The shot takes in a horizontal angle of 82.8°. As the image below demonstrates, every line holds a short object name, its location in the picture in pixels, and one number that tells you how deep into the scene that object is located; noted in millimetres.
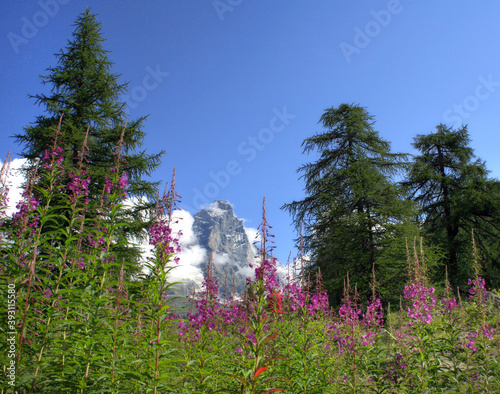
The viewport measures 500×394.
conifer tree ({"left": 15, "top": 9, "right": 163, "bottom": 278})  12062
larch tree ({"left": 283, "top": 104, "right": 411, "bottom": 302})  14977
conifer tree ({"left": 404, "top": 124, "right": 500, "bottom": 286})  20047
